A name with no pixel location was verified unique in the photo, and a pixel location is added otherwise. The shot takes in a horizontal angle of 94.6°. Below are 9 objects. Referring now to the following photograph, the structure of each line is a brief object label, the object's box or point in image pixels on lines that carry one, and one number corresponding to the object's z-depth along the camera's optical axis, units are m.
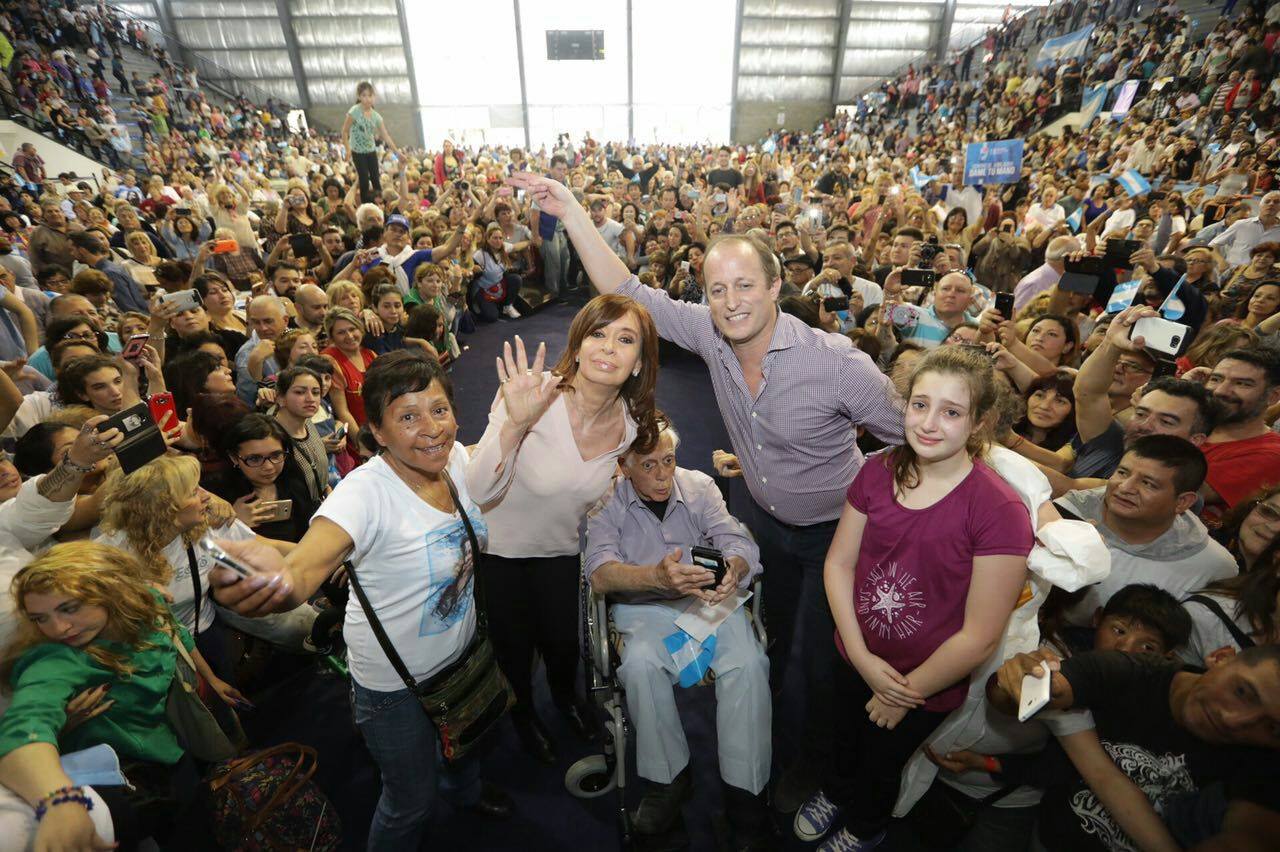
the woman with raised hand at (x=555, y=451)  1.70
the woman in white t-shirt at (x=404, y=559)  1.44
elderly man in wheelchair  2.00
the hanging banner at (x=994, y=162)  7.58
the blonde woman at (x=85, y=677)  1.34
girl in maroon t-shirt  1.55
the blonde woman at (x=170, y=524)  2.06
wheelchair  2.04
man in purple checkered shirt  1.95
